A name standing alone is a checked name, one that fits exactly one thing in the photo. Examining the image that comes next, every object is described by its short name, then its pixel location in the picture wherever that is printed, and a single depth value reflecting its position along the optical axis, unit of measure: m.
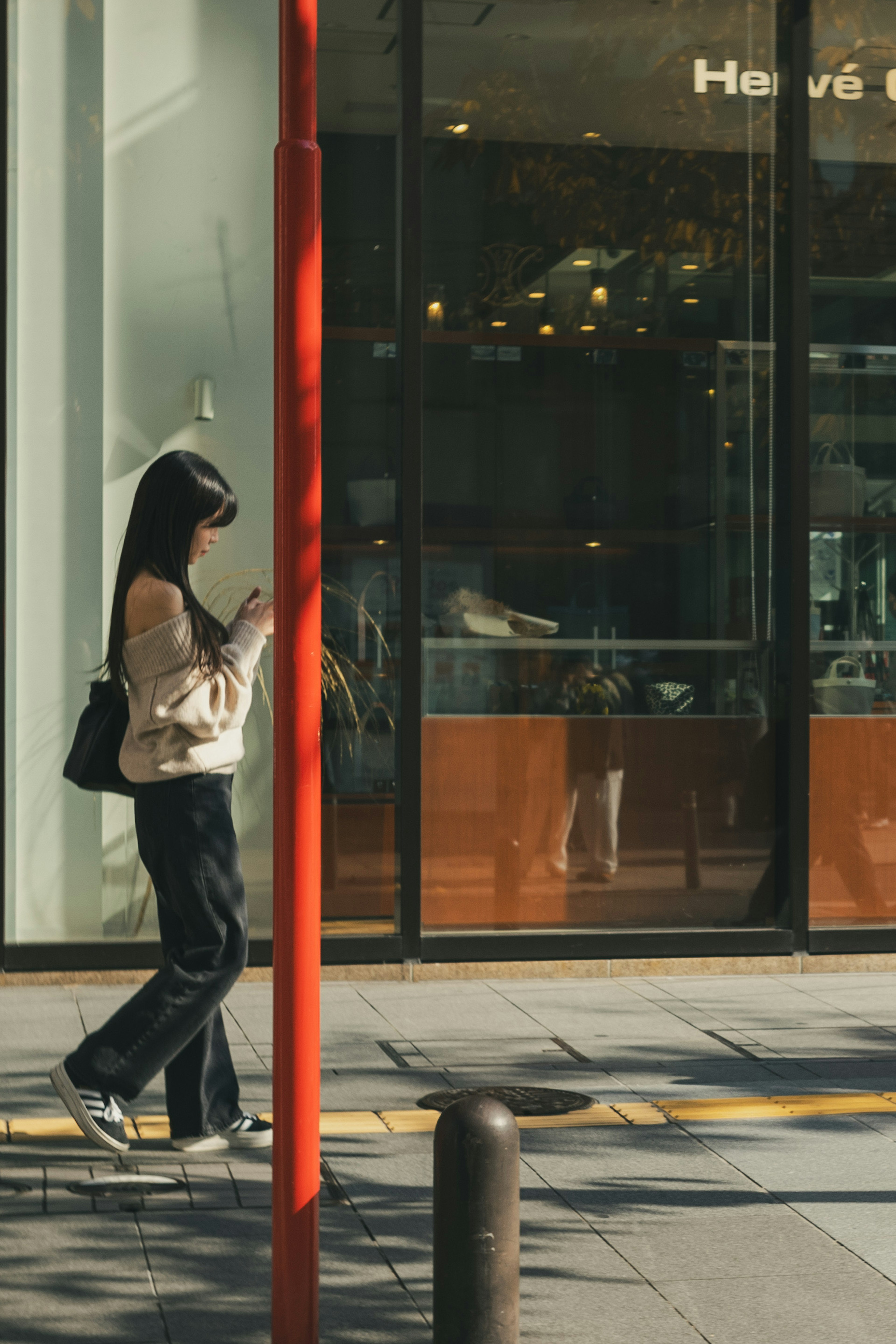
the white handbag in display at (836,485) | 16.47
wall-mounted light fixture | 15.05
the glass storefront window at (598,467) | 15.71
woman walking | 9.27
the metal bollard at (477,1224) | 6.37
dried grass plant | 15.37
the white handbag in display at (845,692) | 16.33
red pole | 6.43
